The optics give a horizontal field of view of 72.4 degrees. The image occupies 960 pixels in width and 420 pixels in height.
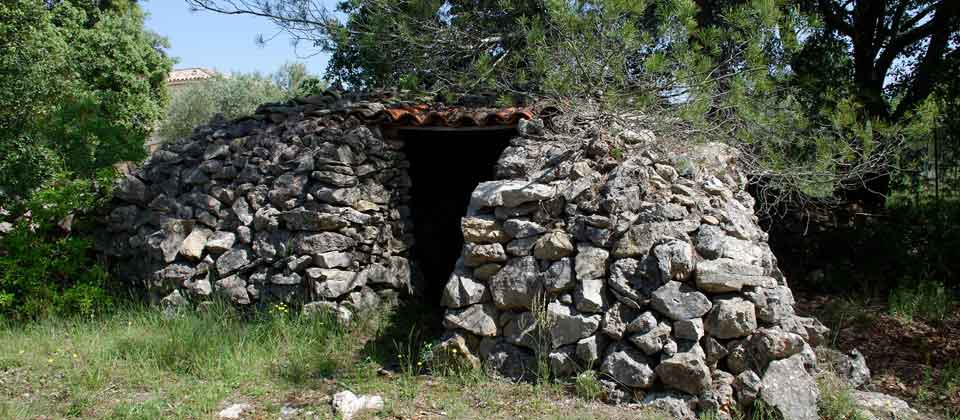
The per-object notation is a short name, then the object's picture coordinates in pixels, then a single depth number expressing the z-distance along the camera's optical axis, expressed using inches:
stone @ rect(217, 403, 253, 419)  156.3
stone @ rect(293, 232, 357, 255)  224.5
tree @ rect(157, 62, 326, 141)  831.1
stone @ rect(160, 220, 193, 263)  232.5
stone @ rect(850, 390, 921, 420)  163.0
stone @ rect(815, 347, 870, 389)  183.0
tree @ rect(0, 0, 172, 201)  295.9
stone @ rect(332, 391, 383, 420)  154.7
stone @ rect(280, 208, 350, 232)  224.8
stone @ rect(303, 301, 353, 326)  215.4
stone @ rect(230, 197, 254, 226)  234.8
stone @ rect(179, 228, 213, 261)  230.8
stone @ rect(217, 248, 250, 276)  230.2
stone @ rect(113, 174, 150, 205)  251.3
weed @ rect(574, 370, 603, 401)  161.9
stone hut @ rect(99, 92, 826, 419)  161.3
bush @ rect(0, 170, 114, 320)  233.0
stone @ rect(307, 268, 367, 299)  219.6
